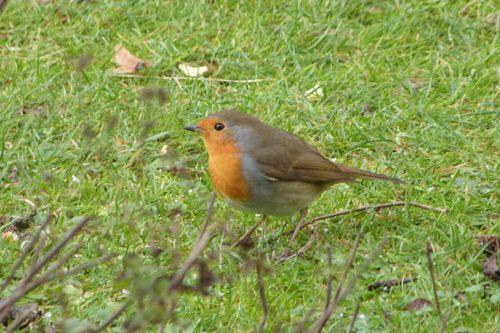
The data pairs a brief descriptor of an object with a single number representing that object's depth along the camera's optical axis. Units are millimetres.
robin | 9773
